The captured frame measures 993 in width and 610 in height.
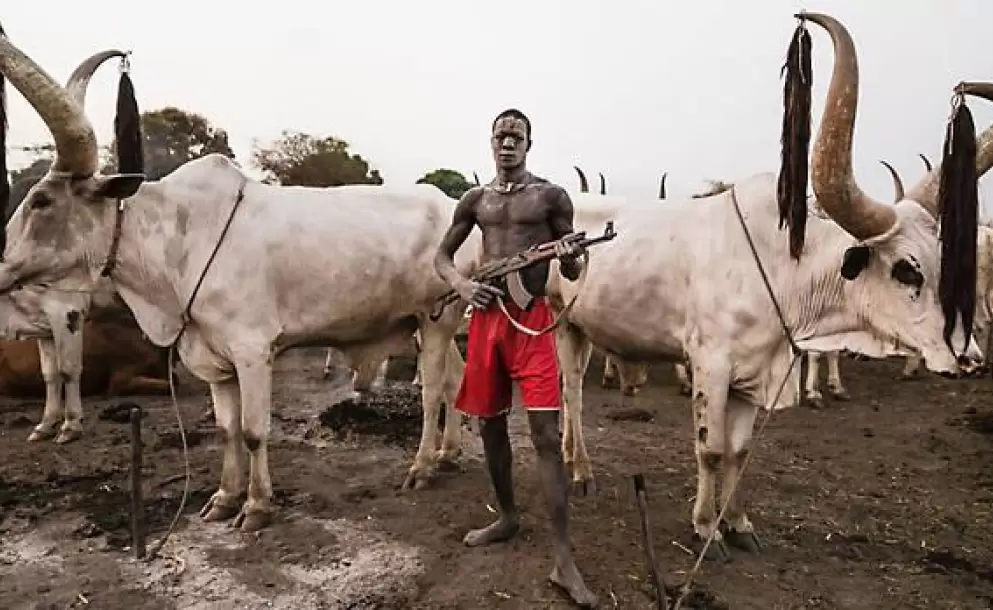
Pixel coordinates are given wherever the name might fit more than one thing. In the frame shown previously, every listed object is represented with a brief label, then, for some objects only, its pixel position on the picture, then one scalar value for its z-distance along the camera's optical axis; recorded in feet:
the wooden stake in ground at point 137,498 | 14.79
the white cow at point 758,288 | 13.82
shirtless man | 13.30
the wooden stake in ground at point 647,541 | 10.65
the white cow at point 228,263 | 16.55
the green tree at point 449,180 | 75.49
